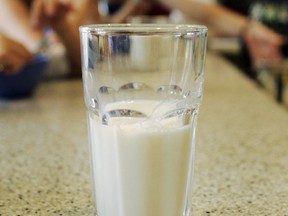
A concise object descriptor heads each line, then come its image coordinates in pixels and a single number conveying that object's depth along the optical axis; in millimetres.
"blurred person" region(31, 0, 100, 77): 1013
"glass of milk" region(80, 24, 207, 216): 363
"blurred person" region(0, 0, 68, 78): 1151
